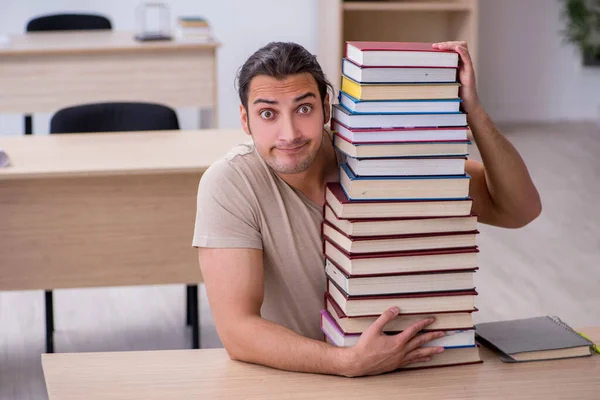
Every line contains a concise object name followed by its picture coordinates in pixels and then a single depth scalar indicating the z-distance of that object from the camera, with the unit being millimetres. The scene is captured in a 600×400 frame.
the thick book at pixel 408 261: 2736
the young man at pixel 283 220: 2773
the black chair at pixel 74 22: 6140
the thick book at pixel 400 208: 2729
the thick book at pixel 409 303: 2750
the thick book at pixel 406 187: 2729
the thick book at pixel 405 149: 2724
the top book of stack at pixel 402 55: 2707
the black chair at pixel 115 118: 4293
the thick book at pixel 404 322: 2767
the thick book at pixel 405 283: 2744
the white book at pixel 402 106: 2717
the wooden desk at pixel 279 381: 2706
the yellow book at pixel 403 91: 2714
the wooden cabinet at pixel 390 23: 6947
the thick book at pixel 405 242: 2731
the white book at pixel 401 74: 2710
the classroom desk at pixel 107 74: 5530
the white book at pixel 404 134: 2719
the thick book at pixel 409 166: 2731
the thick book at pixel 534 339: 2827
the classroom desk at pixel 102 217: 3925
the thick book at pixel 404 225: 2729
